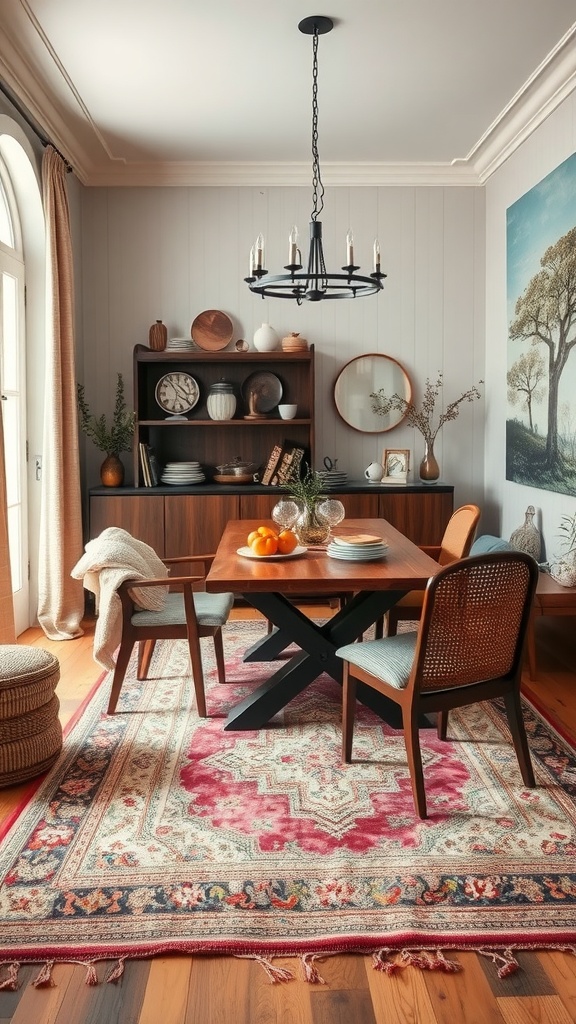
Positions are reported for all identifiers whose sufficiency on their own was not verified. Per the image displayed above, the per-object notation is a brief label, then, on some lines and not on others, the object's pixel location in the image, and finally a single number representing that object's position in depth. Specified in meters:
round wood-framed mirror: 5.99
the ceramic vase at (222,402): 5.74
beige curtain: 4.89
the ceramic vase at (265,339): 5.71
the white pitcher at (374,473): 5.76
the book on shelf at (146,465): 5.64
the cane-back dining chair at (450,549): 3.84
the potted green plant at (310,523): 3.68
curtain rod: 4.19
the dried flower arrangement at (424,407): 5.95
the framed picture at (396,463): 5.87
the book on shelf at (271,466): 5.69
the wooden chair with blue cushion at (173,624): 3.48
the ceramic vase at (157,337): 5.75
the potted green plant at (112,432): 5.64
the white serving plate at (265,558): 3.36
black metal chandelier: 3.46
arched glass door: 4.74
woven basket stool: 2.80
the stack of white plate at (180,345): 5.69
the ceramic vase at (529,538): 4.78
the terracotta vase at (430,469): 5.81
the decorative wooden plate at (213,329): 5.88
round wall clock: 5.89
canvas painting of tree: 4.39
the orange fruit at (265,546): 3.36
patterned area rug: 2.03
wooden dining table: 2.99
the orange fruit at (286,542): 3.38
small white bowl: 5.70
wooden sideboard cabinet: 5.49
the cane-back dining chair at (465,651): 2.54
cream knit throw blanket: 3.47
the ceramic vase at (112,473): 5.62
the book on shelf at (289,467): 5.67
